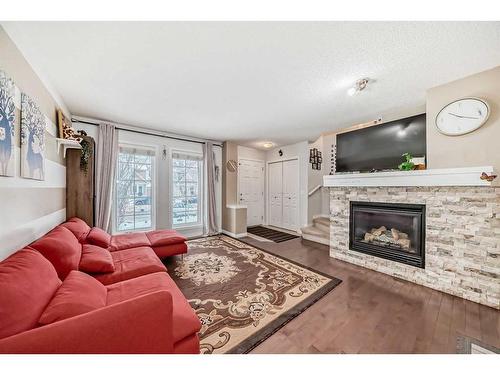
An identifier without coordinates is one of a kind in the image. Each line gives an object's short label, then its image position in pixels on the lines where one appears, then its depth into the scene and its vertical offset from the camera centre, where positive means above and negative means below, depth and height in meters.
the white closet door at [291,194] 5.03 -0.19
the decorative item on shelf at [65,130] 2.32 +0.75
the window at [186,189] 4.20 -0.04
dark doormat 4.31 -1.15
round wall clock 1.94 +0.76
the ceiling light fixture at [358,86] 2.05 +1.12
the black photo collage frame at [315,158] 4.84 +0.76
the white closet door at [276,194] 5.47 -0.20
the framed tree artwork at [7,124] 1.21 +0.42
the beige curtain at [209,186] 4.46 +0.03
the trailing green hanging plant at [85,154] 2.72 +0.48
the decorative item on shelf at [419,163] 2.34 +0.30
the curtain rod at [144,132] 3.20 +1.08
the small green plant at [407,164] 2.34 +0.28
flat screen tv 2.44 +0.60
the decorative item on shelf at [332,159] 4.58 +0.69
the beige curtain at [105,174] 3.23 +0.23
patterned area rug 1.49 -1.14
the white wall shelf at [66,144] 2.26 +0.55
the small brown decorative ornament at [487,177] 1.79 +0.09
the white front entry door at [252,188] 5.42 -0.02
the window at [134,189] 3.61 -0.03
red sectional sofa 0.79 -0.62
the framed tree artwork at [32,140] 1.49 +0.41
